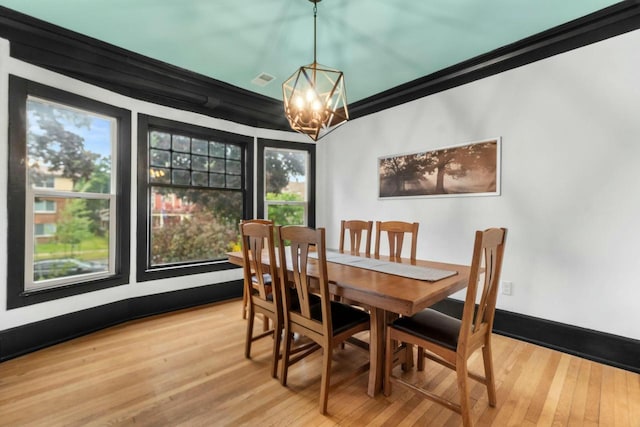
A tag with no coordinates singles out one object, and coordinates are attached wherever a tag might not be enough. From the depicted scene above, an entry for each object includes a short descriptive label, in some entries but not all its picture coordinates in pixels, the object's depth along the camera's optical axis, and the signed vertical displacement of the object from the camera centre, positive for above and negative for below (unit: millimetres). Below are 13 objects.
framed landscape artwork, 2877 +473
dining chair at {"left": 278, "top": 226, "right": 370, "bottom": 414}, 1699 -668
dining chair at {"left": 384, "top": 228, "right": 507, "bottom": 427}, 1490 -679
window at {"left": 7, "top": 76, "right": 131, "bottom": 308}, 2316 +156
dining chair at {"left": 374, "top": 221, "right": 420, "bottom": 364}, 2628 -196
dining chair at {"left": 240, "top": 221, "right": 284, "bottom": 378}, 1956 -539
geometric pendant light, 2145 +777
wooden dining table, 1438 -409
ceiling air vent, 3248 +1541
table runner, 1866 -393
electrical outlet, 2752 -700
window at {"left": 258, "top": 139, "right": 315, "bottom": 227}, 4195 +465
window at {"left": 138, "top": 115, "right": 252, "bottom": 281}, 3270 +201
